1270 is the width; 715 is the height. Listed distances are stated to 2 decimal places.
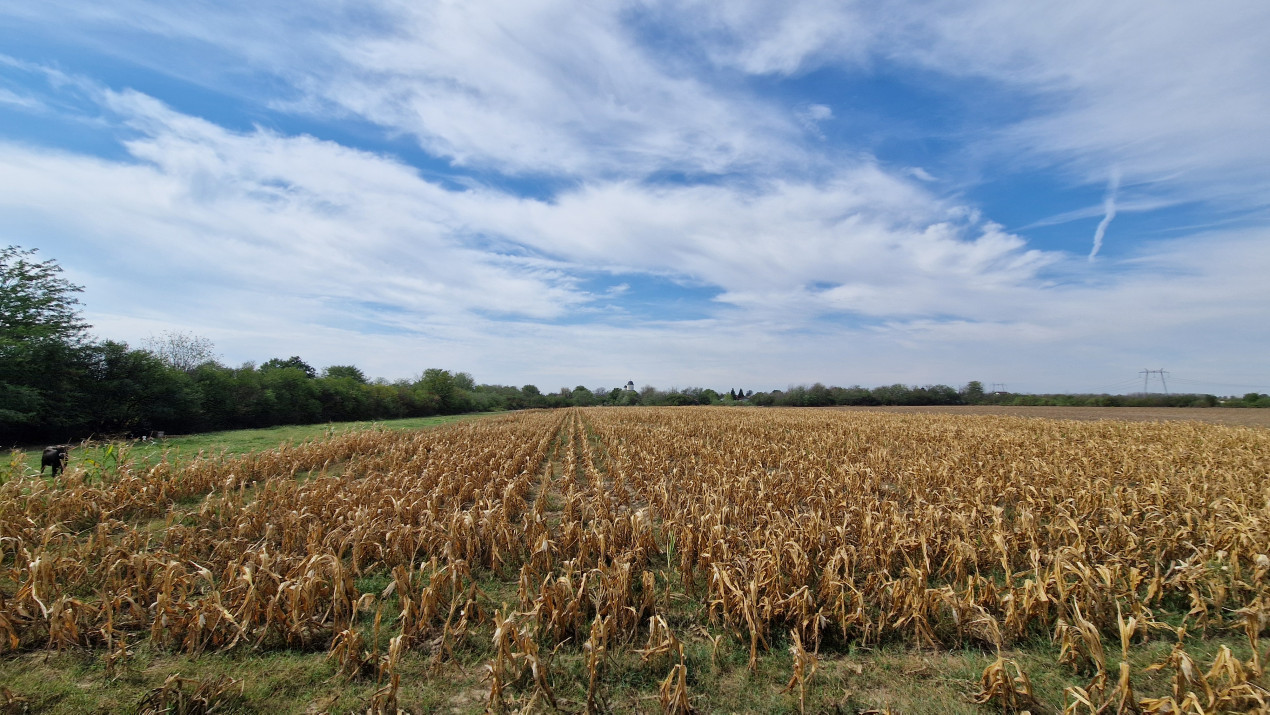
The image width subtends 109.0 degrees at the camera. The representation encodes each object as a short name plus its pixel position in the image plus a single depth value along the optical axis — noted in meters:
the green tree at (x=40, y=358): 20.05
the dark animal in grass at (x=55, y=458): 9.90
